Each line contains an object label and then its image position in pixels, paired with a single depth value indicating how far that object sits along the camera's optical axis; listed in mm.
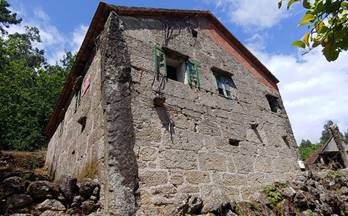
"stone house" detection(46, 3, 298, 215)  4379
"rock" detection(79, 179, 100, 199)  4043
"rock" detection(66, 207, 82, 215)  3812
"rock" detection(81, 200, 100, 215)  3945
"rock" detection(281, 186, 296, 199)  6049
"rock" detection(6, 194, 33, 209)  3479
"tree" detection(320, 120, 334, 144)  69000
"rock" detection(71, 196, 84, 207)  3908
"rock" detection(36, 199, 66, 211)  3639
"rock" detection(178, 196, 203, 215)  4225
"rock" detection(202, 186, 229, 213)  4477
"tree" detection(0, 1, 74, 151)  14648
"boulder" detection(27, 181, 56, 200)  3662
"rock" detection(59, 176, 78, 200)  3888
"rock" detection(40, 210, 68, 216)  3578
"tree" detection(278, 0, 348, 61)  1863
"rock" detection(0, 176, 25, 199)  3509
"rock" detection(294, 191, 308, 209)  5938
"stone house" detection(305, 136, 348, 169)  23984
